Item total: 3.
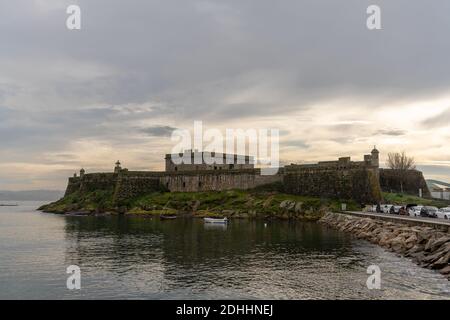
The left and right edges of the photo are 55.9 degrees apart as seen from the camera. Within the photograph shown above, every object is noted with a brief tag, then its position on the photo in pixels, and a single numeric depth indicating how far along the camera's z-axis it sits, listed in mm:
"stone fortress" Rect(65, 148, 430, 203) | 93000
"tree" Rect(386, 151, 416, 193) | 132875
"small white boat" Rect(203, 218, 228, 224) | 78394
